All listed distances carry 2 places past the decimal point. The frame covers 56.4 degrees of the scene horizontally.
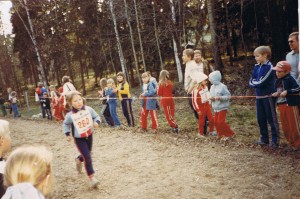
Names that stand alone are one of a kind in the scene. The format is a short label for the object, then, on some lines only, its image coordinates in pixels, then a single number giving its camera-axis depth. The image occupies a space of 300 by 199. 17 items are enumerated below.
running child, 5.24
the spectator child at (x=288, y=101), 5.64
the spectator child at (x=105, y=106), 10.65
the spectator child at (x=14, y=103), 18.67
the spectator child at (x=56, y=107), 14.05
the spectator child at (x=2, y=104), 21.05
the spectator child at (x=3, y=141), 2.74
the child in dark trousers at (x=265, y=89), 5.99
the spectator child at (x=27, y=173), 1.77
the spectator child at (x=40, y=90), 15.70
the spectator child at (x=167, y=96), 8.70
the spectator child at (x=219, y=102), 7.09
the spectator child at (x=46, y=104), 15.33
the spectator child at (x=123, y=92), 9.93
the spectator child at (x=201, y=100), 7.53
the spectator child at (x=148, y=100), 8.90
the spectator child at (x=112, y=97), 10.35
